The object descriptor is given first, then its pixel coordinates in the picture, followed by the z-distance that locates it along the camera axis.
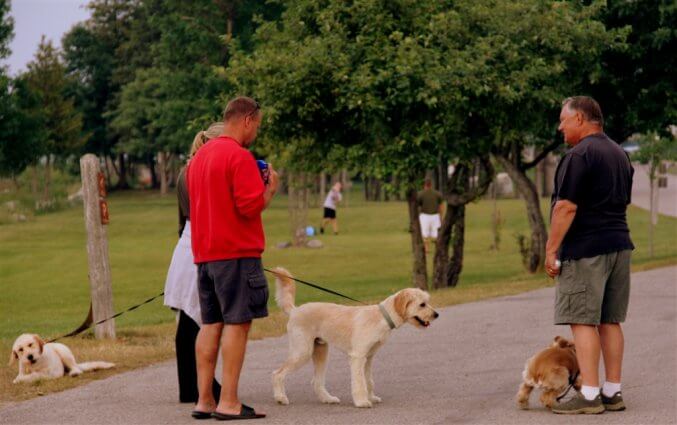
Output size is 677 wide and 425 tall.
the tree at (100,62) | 81.88
